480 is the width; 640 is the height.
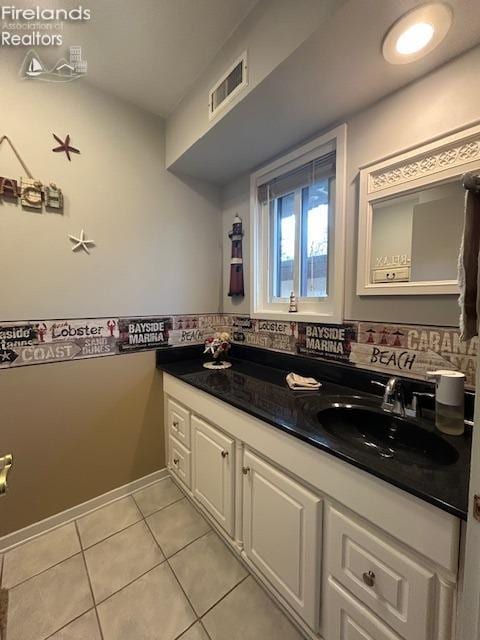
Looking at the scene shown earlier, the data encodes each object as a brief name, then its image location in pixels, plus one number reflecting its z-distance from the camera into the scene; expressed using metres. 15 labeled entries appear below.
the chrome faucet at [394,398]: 1.05
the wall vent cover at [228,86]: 1.17
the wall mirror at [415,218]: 1.03
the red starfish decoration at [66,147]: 1.43
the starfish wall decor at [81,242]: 1.49
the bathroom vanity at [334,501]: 0.66
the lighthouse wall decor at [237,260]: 1.97
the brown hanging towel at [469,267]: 0.64
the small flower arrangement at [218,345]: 1.82
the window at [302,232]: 1.41
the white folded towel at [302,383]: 1.37
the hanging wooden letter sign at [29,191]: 1.29
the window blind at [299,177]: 1.45
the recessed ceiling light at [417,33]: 0.83
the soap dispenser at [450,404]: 0.91
